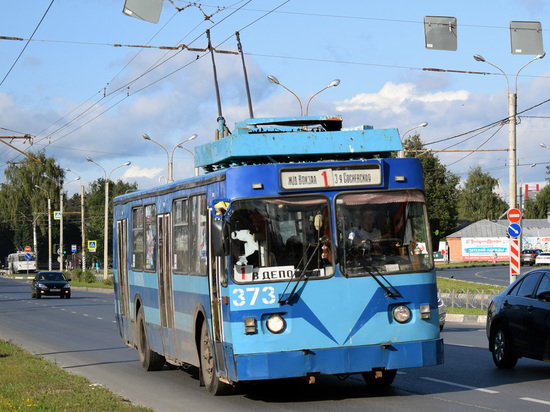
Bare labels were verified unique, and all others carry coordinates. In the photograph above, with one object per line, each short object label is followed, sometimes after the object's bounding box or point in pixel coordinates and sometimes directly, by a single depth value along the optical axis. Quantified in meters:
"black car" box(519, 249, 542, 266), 88.88
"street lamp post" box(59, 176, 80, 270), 80.72
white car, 84.25
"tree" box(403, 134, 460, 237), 122.75
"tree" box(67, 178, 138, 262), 140.88
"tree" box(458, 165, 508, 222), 153.30
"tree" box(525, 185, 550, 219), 176.62
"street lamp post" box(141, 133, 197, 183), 54.14
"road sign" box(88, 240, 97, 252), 73.94
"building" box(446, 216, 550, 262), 102.81
